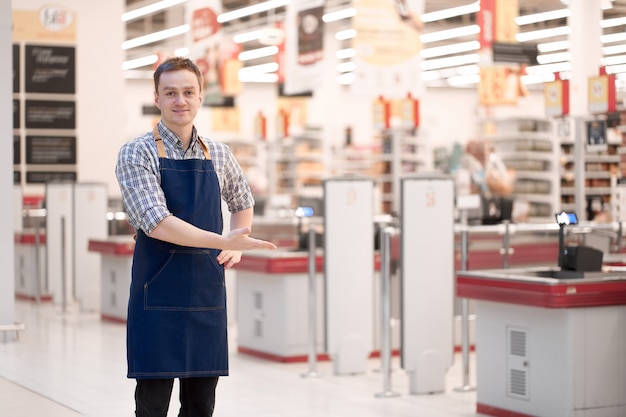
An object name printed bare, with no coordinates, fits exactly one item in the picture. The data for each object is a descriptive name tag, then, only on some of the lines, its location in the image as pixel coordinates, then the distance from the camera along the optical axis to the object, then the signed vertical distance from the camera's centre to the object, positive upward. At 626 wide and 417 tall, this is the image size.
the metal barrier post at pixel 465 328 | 6.85 -0.87
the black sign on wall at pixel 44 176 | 13.50 +0.26
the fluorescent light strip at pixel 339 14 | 18.81 +3.21
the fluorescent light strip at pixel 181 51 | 23.52 +3.22
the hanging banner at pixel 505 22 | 12.03 +1.93
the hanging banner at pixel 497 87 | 15.77 +1.59
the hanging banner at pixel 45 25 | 13.28 +2.13
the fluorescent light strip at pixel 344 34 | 21.03 +3.17
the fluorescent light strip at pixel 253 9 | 17.09 +3.20
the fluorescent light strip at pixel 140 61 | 25.29 +3.23
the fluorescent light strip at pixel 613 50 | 20.44 +2.81
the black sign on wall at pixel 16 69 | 13.22 +1.57
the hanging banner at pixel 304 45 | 12.06 +1.71
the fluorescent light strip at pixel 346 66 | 25.55 +3.06
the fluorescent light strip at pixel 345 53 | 23.46 +3.14
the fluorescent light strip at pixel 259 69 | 27.25 +3.24
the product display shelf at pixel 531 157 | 18.03 +0.63
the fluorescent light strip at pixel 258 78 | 28.80 +3.14
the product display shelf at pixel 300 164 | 21.95 +0.64
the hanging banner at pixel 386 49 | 11.09 +1.51
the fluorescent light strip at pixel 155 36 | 21.23 +3.32
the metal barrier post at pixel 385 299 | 6.69 -0.65
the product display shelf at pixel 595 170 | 15.30 +0.36
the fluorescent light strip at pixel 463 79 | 27.55 +3.00
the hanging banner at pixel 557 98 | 9.26 +0.83
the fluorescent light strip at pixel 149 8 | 17.34 +3.20
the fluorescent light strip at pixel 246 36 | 20.13 +3.14
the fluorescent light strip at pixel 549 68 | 23.88 +2.89
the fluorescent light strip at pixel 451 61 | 24.20 +3.07
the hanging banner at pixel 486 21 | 12.03 +1.94
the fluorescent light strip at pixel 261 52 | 24.02 +3.23
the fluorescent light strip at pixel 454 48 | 22.25 +3.07
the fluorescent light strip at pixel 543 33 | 18.84 +2.90
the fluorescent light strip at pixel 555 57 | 22.76 +2.91
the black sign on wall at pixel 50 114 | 13.38 +1.02
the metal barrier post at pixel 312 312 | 7.48 -0.81
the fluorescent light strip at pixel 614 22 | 15.23 +2.51
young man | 3.17 -0.20
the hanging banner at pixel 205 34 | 13.76 +2.07
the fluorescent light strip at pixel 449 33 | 19.52 +3.03
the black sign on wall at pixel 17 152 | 13.38 +0.55
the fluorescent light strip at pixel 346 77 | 26.64 +2.93
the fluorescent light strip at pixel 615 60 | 21.33 +2.67
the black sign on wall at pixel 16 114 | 13.25 +1.02
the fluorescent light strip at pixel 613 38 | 18.38 +2.77
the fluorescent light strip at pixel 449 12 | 16.99 +2.93
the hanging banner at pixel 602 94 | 9.00 +0.83
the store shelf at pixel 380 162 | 19.53 +0.67
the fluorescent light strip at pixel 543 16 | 16.77 +2.85
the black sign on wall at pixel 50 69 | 13.34 +1.58
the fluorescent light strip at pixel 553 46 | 20.43 +2.90
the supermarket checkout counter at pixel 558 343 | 5.32 -0.76
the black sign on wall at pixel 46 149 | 13.44 +0.59
